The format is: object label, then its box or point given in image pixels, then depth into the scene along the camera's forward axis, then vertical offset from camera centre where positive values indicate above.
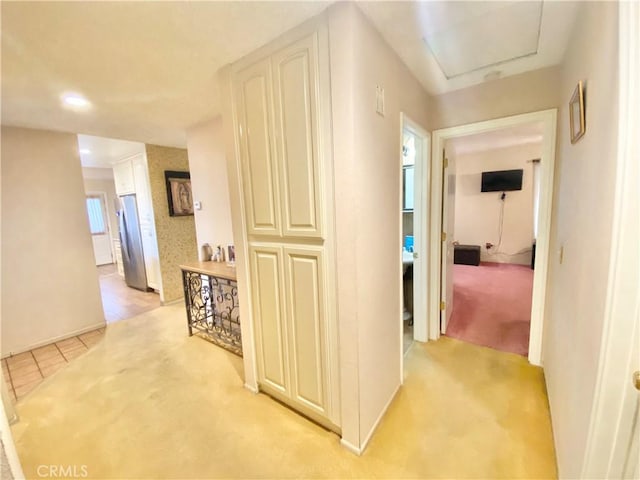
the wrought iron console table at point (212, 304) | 2.74 -1.02
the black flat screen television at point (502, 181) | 5.38 +0.44
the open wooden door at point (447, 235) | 2.54 -0.31
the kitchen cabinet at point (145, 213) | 3.96 +0.05
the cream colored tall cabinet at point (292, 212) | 1.43 -0.01
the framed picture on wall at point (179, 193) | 3.98 +0.34
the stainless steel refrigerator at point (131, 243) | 4.39 -0.44
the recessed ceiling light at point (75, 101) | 2.14 +0.99
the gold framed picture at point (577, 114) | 1.28 +0.44
